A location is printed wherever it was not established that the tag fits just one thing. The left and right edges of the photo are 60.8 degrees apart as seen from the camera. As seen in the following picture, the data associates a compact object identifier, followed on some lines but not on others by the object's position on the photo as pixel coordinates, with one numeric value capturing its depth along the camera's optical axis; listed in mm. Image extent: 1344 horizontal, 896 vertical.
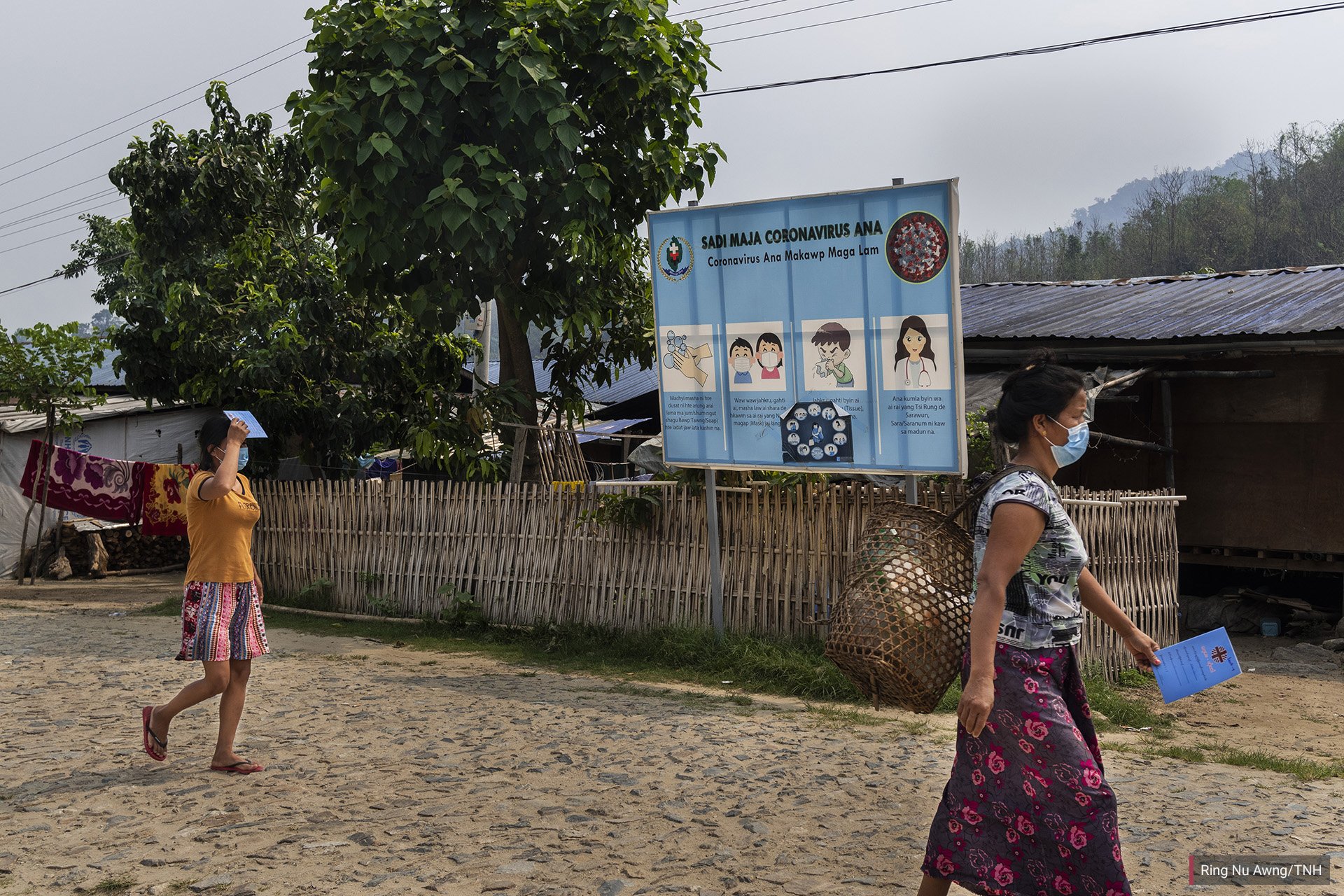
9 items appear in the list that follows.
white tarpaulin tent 15766
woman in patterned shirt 3166
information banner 7246
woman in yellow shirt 5453
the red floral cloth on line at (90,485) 15195
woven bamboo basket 3914
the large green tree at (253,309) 14250
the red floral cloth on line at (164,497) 15250
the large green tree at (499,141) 9734
